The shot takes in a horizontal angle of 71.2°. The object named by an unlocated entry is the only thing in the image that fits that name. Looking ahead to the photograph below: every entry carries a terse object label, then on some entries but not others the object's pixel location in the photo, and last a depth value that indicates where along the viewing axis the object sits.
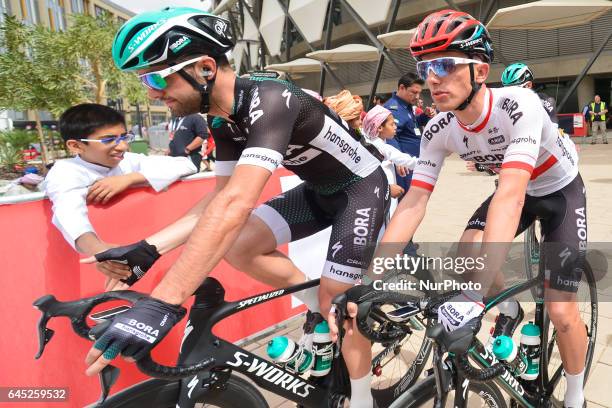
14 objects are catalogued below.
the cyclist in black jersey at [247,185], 1.40
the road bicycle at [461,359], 1.56
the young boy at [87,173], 2.28
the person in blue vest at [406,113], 5.10
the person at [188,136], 8.13
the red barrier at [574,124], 18.50
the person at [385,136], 4.36
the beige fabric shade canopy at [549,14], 14.20
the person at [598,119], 16.75
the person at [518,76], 5.30
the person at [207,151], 10.59
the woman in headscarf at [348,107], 3.72
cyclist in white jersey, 1.77
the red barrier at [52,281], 2.38
